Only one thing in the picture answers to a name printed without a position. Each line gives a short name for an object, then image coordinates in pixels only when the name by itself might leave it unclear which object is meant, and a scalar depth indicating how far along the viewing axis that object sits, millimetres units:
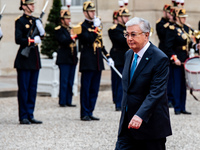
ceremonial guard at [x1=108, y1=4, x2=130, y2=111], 19304
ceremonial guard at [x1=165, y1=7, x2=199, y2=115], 18221
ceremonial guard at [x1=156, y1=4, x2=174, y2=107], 20657
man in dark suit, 8477
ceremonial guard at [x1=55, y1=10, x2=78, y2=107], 20244
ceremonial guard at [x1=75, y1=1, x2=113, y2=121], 16697
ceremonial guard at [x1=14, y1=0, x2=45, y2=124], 16056
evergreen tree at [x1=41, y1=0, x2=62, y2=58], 24447
